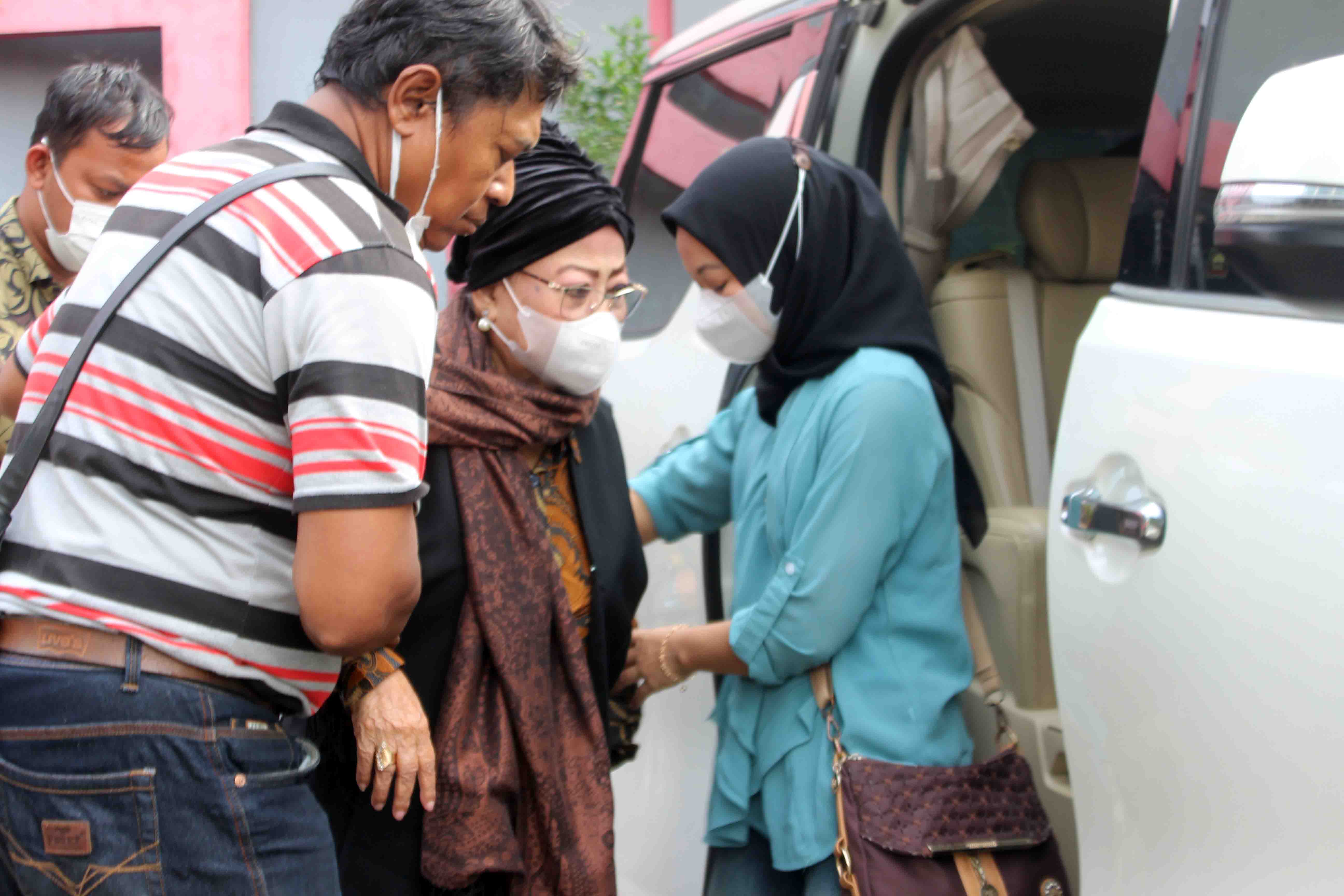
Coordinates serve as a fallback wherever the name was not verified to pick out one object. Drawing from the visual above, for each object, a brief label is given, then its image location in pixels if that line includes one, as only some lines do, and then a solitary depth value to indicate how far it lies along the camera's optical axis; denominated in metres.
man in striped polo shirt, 1.17
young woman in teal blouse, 1.79
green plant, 5.37
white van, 1.14
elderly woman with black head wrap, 1.72
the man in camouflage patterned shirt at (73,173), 2.55
